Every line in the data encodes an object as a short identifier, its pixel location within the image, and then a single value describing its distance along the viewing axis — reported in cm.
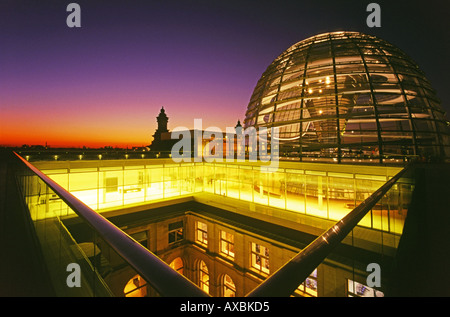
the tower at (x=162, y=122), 7856
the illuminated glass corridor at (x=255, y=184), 734
